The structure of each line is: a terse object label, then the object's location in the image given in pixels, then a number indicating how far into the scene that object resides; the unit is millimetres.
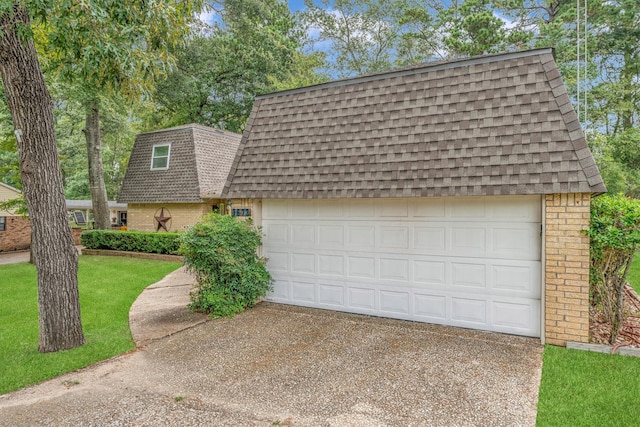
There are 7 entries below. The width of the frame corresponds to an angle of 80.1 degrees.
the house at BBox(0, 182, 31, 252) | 17430
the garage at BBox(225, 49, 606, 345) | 4801
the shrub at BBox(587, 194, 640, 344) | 4488
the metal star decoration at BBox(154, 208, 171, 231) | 15596
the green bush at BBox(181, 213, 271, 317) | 6258
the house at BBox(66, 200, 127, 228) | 27469
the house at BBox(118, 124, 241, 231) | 14812
